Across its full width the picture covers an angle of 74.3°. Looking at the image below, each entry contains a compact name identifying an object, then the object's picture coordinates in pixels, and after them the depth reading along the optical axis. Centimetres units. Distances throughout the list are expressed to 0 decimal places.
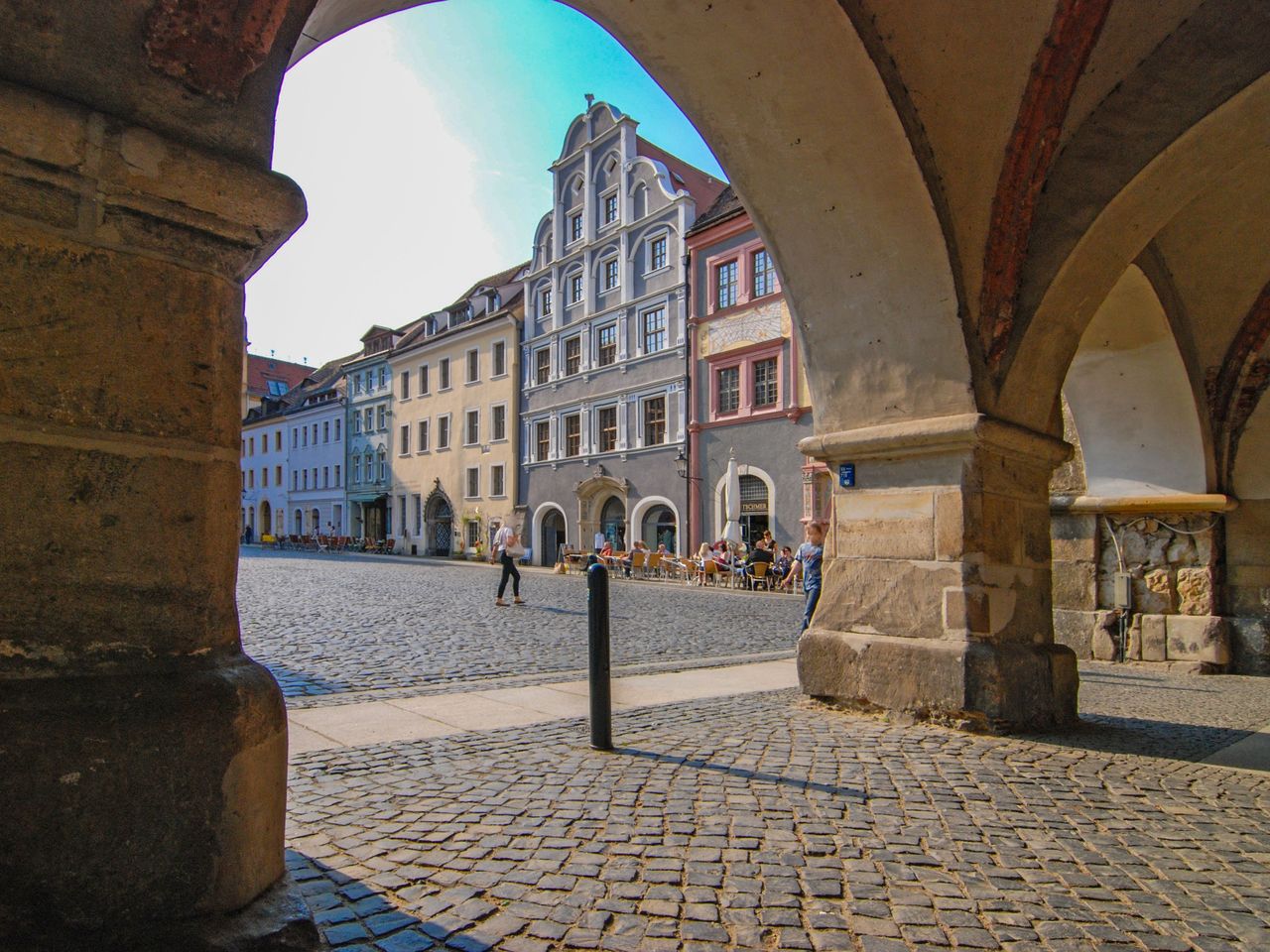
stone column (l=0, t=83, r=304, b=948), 153
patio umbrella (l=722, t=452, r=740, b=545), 1998
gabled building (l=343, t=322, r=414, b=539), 4294
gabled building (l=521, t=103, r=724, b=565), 2664
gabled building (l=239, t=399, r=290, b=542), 5384
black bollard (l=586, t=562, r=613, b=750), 420
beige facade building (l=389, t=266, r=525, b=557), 3434
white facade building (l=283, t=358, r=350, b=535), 4722
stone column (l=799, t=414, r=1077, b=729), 475
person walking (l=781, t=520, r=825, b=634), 820
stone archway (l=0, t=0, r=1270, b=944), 158
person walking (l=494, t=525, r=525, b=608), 1298
